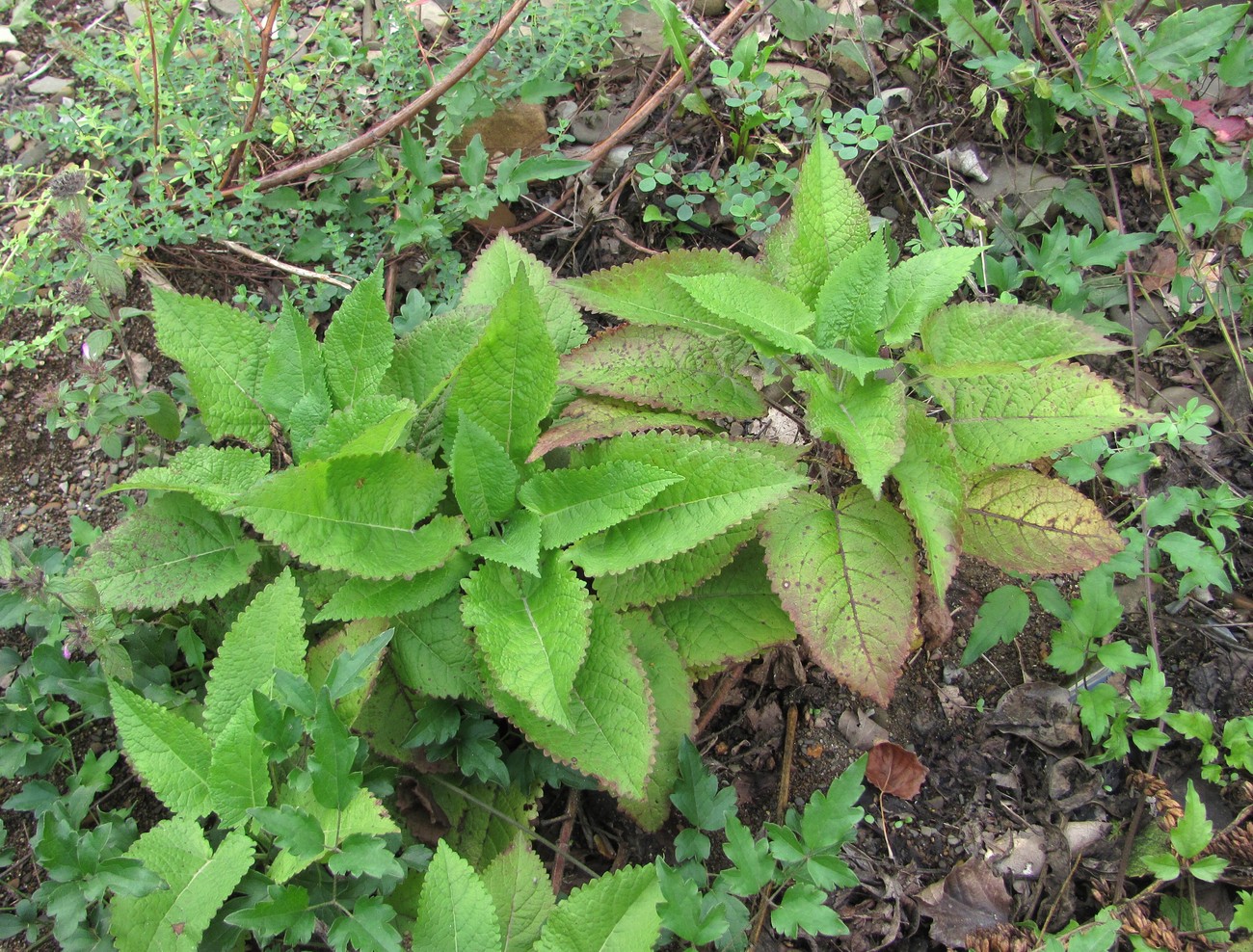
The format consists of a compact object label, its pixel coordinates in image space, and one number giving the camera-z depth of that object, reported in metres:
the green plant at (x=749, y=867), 0.64
